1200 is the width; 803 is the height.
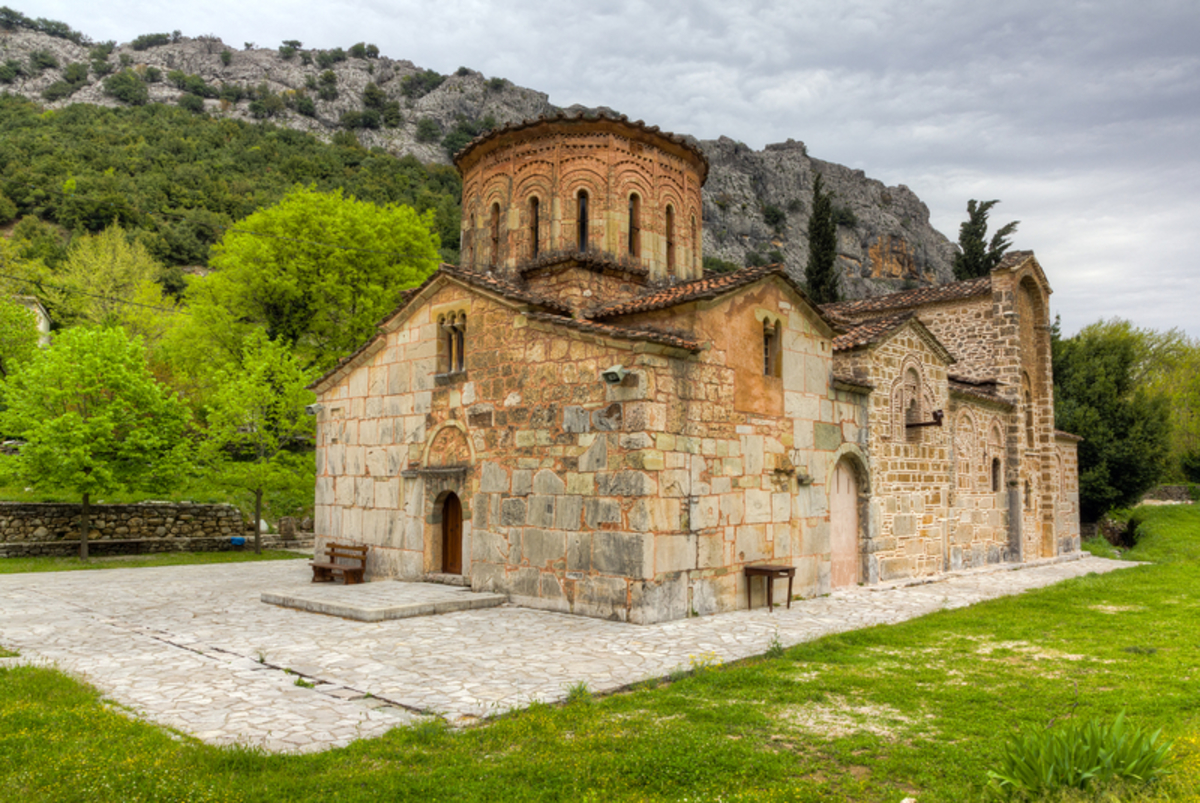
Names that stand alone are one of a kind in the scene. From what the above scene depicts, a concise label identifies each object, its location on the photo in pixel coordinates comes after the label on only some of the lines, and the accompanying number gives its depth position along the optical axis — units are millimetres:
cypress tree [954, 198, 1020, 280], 34625
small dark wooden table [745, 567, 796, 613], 10906
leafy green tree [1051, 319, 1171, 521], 27594
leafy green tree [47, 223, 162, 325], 33562
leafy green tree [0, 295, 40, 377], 25438
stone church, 10180
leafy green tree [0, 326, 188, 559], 16016
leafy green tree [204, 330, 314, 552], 18891
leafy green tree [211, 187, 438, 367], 23109
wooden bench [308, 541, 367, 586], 13133
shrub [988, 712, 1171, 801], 3783
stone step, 10000
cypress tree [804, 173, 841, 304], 35594
